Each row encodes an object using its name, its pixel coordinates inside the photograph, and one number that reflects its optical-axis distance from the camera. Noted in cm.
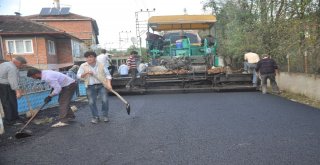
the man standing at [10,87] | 626
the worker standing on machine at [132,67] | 1137
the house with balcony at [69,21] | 3994
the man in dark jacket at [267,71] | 1088
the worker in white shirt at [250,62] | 1222
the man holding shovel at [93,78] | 638
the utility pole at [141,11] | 3487
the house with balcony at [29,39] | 2331
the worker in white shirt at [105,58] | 1070
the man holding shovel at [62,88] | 598
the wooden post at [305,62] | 978
